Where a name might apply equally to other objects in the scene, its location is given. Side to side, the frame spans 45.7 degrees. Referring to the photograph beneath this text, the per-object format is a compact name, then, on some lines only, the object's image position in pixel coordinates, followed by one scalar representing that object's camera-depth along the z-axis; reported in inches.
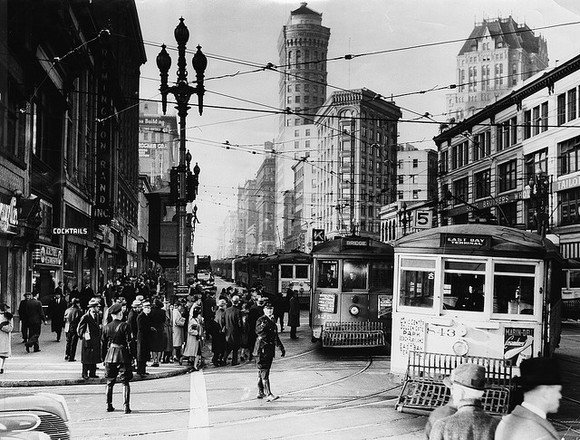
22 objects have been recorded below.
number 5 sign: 793.5
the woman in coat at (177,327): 676.7
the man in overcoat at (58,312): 836.0
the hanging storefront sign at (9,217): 720.3
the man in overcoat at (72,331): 647.1
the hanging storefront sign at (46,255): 920.9
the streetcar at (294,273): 1350.9
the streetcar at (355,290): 711.1
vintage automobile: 231.3
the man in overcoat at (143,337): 575.5
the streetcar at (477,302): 429.1
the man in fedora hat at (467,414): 175.9
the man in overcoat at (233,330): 666.8
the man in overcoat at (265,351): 470.3
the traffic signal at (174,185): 626.8
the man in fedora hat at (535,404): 156.5
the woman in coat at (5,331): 564.4
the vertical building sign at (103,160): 1317.7
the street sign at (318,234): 1341.2
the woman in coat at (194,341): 636.1
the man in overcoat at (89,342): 543.8
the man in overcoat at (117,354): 423.5
